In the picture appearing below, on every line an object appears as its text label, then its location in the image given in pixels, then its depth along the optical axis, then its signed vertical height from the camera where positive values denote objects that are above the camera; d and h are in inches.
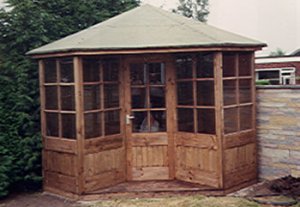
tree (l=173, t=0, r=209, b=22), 1281.0 +214.4
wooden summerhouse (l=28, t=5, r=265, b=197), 226.8 -14.7
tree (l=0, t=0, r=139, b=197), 244.1 -2.9
